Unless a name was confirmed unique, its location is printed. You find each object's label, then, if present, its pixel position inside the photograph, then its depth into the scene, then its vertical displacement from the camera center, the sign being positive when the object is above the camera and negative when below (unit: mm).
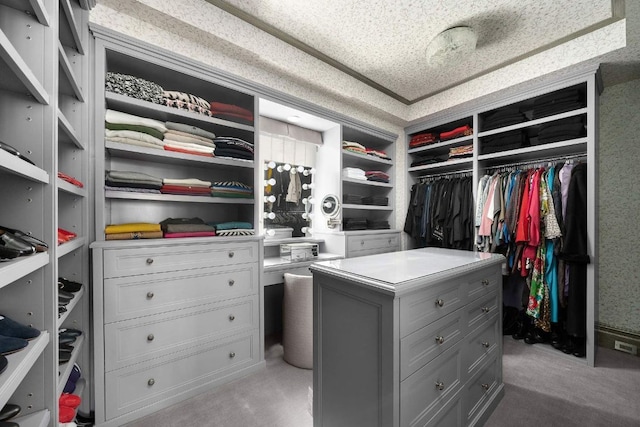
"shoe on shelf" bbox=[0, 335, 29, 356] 726 -375
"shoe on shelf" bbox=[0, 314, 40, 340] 779 -357
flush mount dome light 1974 +1297
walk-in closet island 1033 -581
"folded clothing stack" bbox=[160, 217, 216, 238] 1779 -104
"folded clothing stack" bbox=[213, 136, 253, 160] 2061 +521
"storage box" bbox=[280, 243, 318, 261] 2531 -378
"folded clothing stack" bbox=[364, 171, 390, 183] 3297 +469
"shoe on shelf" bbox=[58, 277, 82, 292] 1342 -381
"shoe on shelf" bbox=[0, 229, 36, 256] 741 -87
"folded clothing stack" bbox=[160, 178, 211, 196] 1833 +188
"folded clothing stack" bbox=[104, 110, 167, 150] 1635 +545
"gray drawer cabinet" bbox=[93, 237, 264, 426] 1516 -705
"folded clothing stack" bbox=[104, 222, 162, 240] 1598 -114
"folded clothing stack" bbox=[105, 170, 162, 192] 1637 +212
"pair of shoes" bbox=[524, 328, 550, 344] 2511 -1196
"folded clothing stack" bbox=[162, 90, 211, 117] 1830 +799
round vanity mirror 2934 +76
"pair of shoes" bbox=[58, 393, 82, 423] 1126 -858
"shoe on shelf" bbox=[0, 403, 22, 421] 756 -594
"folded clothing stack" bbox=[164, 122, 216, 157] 1849 +534
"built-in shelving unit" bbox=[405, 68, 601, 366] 2152 +814
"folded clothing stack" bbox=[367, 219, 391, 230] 3336 -150
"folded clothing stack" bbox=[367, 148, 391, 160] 3322 +755
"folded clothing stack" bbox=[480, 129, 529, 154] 2621 +730
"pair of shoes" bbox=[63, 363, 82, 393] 1333 -871
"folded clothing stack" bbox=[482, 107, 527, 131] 2633 +975
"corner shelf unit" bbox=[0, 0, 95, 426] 830 +97
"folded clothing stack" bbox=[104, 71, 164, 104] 1639 +816
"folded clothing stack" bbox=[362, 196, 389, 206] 3312 +158
